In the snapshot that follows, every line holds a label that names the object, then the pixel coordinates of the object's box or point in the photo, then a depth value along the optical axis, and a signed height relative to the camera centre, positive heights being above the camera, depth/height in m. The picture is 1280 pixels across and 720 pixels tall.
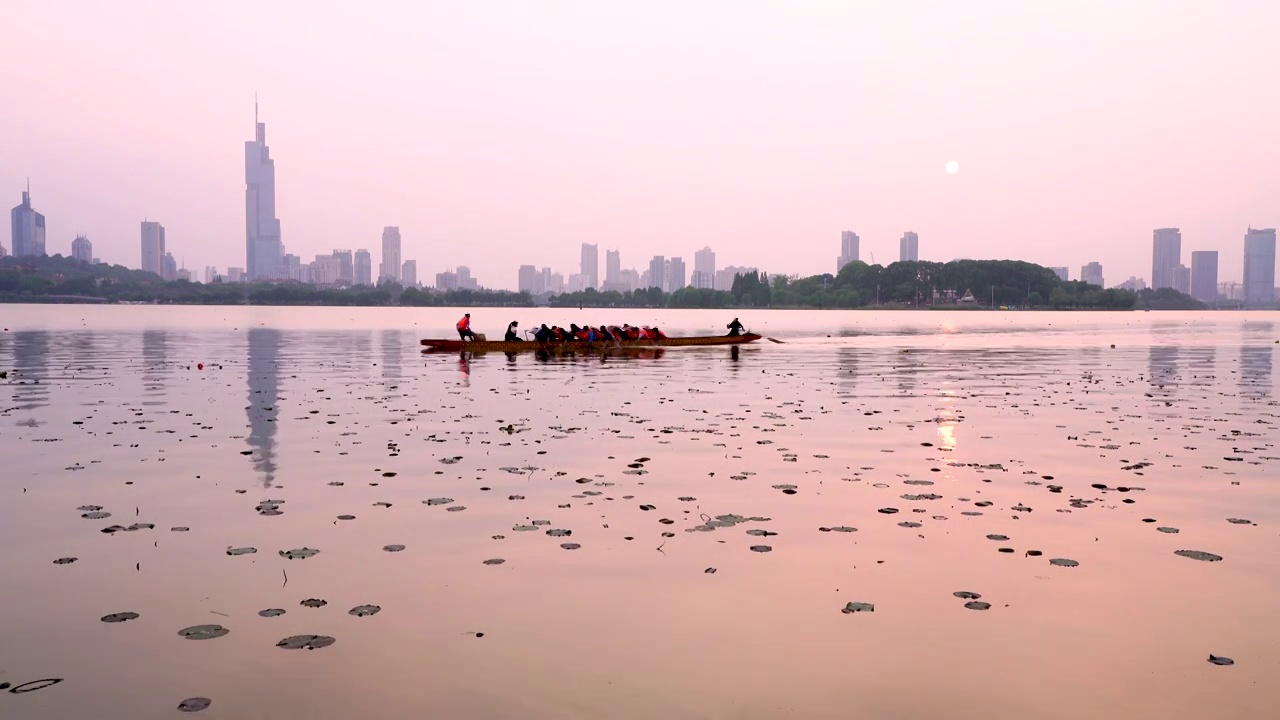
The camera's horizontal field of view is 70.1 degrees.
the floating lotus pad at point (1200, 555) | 11.48 -3.06
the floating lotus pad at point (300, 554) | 11.59 -3.09
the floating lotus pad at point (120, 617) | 9.27 -3.12
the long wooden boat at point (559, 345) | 57.25 -2.08
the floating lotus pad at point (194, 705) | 7.34 -3.19
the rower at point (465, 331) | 58.73 -1.17
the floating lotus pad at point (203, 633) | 8.82 -3.13
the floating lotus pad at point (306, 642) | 8.60 -3.14
